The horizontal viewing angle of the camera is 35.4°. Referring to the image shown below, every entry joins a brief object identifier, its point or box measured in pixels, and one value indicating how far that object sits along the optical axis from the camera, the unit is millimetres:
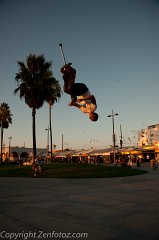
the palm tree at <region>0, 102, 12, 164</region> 62125
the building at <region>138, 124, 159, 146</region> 98438
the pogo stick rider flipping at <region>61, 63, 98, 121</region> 7570
